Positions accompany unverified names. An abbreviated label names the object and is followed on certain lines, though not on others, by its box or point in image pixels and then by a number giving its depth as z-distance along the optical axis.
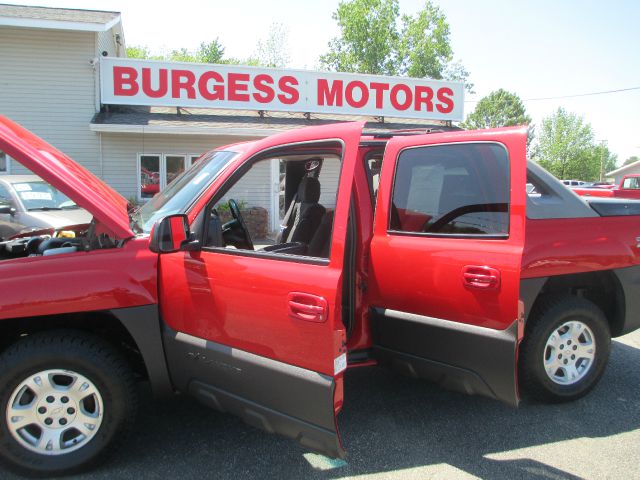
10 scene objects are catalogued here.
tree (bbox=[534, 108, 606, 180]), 55.38
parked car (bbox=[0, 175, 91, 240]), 7.16
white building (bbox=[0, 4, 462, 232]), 12.81
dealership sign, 13.16
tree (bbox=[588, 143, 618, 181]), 67.94
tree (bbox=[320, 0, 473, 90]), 42.34
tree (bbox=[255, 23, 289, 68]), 43.47
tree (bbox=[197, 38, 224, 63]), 45.91
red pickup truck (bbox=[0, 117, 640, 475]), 2.52
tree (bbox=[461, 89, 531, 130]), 62.31
